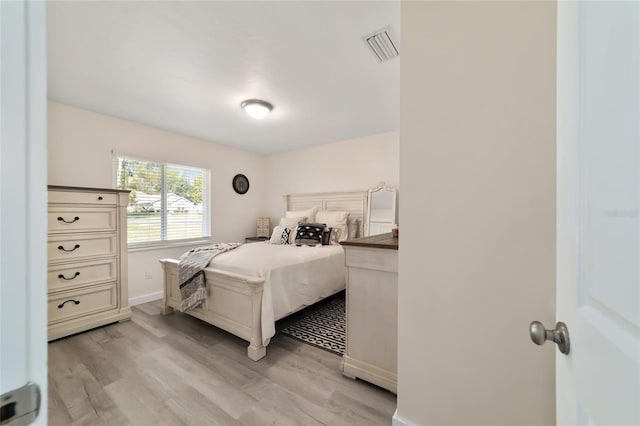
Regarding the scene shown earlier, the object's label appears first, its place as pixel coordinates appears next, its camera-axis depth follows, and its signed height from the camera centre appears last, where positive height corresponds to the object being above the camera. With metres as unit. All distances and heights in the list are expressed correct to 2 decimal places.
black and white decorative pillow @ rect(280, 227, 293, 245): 3.64 -0.35
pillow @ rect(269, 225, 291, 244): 3.73 -0.36
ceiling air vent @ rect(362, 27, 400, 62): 1.68 +1.19
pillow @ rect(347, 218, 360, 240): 3.83 -0.24
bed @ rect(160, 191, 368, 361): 2.04 -0.72
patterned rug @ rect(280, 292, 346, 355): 2.25 -1.19
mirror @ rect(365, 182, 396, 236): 3.53 +0.04
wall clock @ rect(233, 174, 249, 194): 4.44 +0.50
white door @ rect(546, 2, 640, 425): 0.32 +0.01
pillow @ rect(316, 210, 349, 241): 3.71 -0.13
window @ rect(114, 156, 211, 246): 3.22 +0.16
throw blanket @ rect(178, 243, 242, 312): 2.38 -0.67
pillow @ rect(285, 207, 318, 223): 4.02 -0.04
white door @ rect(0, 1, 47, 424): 0.30 +0.01
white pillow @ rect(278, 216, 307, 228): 3.89 -0.15
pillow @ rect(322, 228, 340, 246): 3.51 -0.35
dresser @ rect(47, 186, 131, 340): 2.27 -0.48
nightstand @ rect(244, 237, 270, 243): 4.48 -0.50
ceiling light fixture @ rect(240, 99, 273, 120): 2.62 +1.11
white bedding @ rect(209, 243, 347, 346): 2.12 -0.61
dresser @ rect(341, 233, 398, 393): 1.59 -0.67
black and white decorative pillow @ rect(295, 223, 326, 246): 3.46 -0.32
